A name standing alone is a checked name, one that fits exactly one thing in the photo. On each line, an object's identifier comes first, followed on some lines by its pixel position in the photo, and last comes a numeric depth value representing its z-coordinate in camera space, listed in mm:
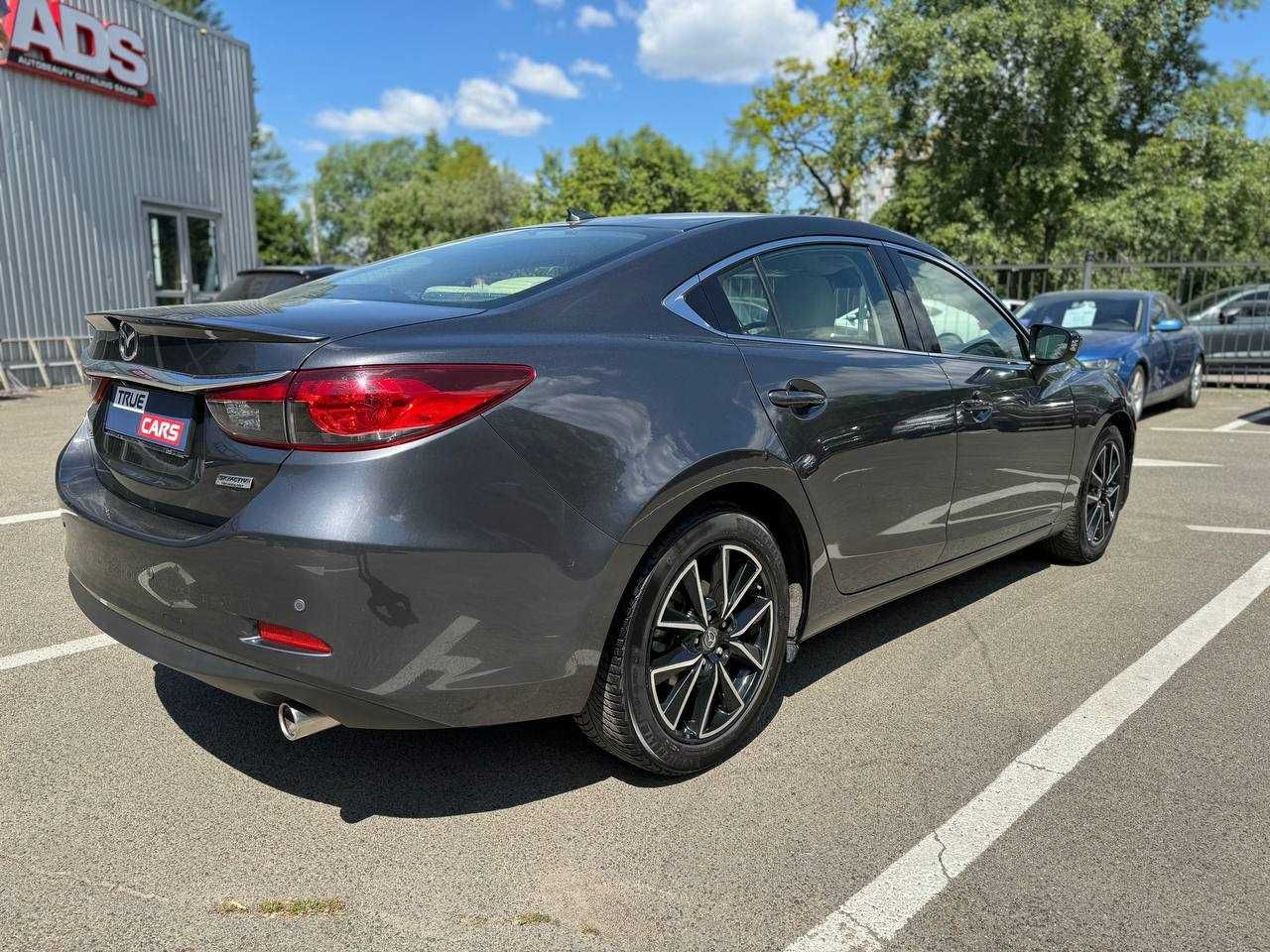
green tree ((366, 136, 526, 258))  66688
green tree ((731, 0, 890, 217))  33531
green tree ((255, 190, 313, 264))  63438
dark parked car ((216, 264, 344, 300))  11320
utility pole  77062
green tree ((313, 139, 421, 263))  95562
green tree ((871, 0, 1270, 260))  25062
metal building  14578
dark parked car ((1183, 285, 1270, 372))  14906
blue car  10773
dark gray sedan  2357
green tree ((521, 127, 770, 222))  47031
